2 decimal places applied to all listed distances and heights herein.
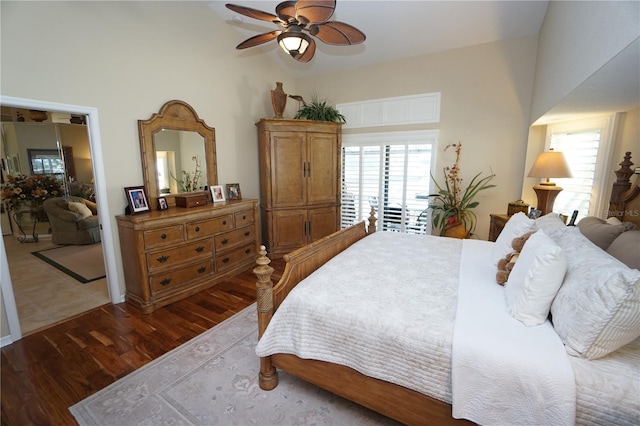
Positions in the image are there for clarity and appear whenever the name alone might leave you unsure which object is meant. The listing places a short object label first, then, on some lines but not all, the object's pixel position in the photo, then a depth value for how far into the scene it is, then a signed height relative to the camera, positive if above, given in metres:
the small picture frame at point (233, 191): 4.05 -0.30
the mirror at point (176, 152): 3.13 +0.21
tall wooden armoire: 4.16 -0.15
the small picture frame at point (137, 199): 2.91 -0.30
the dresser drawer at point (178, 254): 2.80 -0.88
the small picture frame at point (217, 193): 3.76 -0.31
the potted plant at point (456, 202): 3.83 -0.46
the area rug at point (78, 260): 3.71 -1.32
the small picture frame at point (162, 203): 3.21 -0.37
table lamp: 2.80 -0.04
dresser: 2.75 -0.85
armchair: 4.90 -0.90
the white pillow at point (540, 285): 1.32 -0.55
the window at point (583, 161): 2.55 +0.07
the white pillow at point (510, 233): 2.04 -0.48
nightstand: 3.39 -0.68
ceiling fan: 1.87 +1.07
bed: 1.08 -0.75
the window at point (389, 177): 4.20 -0.12
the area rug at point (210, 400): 1.63 -1.41
